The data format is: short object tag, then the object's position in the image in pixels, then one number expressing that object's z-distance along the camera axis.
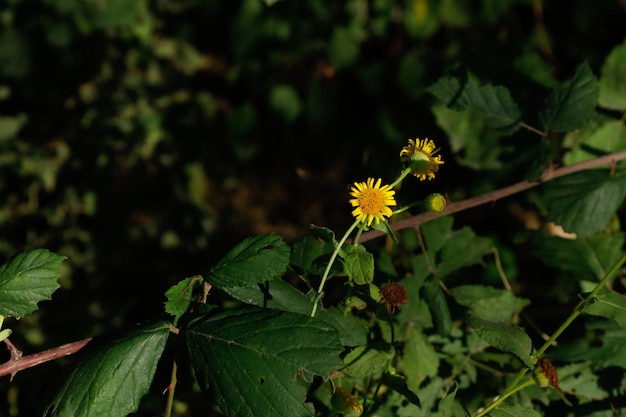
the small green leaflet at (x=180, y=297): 0.79
